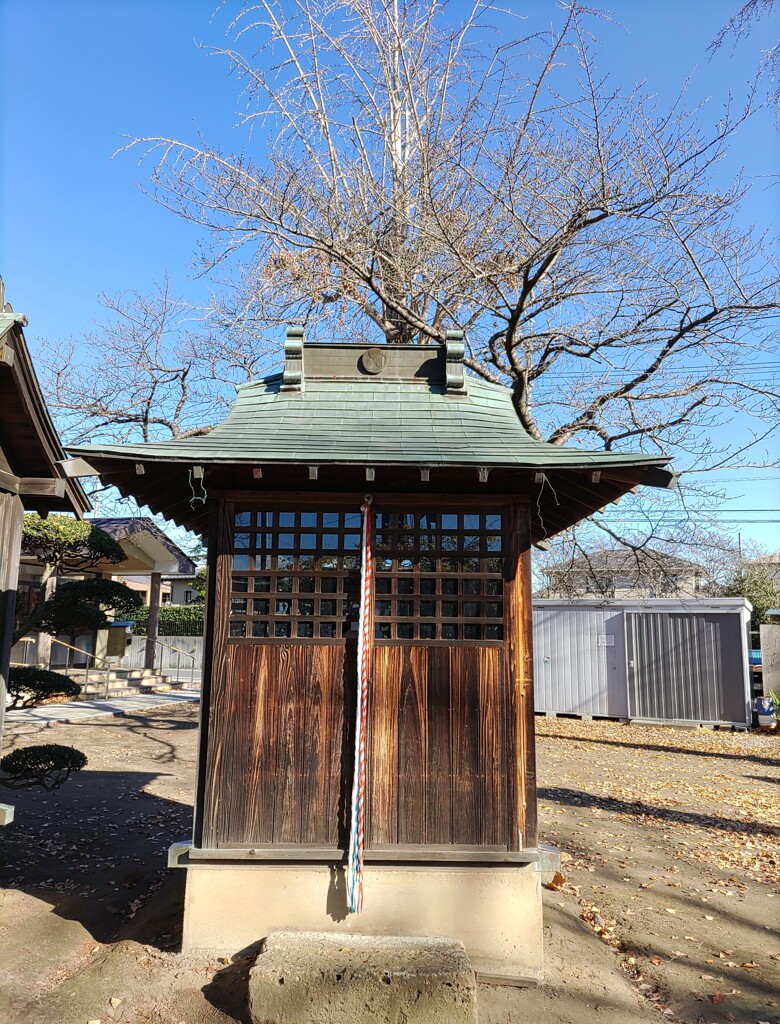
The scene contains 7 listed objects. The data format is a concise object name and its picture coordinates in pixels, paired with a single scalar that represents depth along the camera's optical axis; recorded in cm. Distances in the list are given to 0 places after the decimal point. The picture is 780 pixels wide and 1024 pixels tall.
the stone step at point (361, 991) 365
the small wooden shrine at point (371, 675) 441
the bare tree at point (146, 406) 1383
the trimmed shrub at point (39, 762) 648
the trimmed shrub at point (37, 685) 758
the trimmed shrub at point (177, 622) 3053
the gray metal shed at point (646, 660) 1573
